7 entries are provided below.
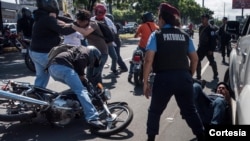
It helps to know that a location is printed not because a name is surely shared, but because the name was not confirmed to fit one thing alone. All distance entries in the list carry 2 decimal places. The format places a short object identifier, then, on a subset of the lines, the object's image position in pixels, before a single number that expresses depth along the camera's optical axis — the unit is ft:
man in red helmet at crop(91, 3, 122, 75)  29.25
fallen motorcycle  16.67
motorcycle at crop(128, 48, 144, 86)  29.07
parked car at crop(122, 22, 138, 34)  180.04
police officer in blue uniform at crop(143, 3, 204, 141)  14.28
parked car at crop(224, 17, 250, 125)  10.49
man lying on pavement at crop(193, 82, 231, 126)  16.15
